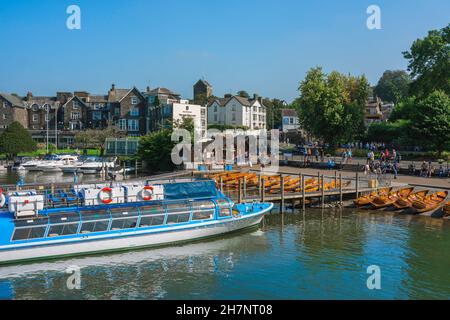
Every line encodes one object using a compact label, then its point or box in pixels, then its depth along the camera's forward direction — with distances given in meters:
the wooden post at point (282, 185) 38.06
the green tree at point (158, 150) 65.00
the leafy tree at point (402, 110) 80.99
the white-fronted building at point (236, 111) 112.50
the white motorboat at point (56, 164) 77.31
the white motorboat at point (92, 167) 74.50
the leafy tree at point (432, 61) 67.31
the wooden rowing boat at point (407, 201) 38.34
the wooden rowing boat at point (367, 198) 40.19
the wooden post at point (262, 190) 36.95
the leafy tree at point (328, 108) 64.12
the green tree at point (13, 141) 87.81
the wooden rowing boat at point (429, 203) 37.31
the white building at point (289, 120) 128.38
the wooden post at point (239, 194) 36.41
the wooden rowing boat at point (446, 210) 35.97
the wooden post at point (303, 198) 39.44
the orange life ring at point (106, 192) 30.66
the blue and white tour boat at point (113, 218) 26.27
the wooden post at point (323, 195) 40.69
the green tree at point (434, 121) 59.12
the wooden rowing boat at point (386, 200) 39.12
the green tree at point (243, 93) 149.54
